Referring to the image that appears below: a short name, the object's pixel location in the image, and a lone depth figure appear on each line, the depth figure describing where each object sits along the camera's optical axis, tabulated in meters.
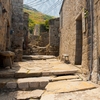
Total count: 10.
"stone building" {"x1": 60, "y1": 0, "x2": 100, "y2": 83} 3.90
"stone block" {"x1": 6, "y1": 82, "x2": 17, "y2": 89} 3.69
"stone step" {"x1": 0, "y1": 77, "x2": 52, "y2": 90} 3.70
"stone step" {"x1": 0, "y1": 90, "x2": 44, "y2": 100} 3.14
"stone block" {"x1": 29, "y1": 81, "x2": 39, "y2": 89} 3.75
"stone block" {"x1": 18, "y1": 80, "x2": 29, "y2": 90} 3.71
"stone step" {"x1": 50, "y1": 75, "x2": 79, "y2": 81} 4.11
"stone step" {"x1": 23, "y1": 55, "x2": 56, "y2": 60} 9.59
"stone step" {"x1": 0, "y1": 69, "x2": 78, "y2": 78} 4.27
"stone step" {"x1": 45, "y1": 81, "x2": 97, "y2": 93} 3.33
